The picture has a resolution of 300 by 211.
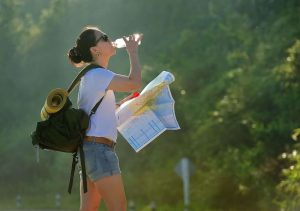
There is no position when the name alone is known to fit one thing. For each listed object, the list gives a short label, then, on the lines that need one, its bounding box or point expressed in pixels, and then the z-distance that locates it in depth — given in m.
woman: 8.75
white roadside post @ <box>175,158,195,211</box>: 36.55
